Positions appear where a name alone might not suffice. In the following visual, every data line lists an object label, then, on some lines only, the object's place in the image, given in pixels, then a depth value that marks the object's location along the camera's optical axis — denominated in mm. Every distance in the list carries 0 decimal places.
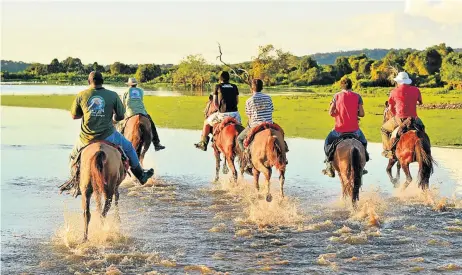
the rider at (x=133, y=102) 16578
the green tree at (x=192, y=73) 122812
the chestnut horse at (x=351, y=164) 12438
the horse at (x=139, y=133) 16297
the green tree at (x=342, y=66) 119125
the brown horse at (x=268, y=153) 13195
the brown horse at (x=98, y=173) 10336
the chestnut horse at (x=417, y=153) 13594
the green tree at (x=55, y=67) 160375
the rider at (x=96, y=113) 10922
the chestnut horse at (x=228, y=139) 15469
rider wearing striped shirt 14000
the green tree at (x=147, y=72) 140875
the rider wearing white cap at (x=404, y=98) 14500
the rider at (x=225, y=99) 16031
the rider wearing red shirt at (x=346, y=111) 13125
